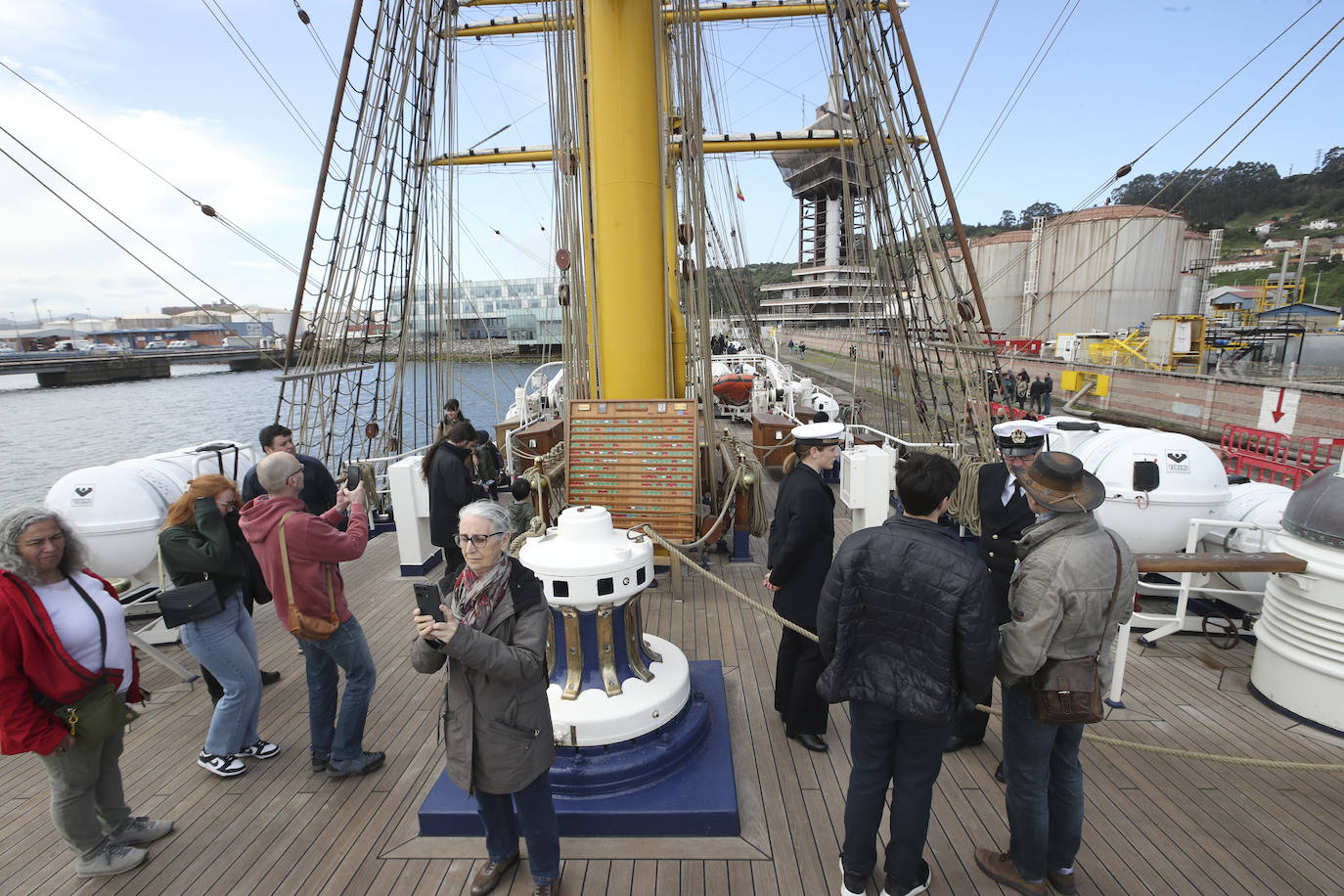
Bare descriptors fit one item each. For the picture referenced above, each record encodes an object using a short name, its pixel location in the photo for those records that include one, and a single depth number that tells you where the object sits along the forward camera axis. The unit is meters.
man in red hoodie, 2.47
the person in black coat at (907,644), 1.78
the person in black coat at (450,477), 4.30
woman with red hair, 2.75
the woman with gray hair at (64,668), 2.00
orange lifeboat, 14.13
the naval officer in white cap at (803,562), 2.76
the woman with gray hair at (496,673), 1.76
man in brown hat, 1.84
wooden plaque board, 4.81
